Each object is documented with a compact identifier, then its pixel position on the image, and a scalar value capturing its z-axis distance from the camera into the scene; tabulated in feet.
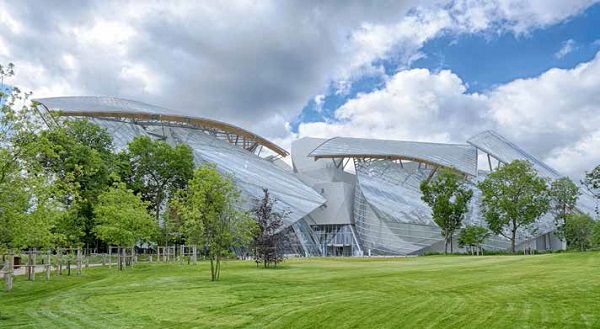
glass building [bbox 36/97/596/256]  228.63
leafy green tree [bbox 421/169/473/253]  197.88
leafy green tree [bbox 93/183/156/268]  117.29
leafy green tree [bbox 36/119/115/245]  134.00
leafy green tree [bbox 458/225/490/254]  196.10
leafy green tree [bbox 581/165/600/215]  132.13
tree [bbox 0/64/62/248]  46.65
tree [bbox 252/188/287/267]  120.47
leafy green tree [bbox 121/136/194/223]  197.67
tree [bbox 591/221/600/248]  161.07
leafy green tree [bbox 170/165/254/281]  86.07
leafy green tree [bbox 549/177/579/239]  215.51
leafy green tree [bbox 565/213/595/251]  204.03
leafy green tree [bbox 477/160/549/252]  194.90
